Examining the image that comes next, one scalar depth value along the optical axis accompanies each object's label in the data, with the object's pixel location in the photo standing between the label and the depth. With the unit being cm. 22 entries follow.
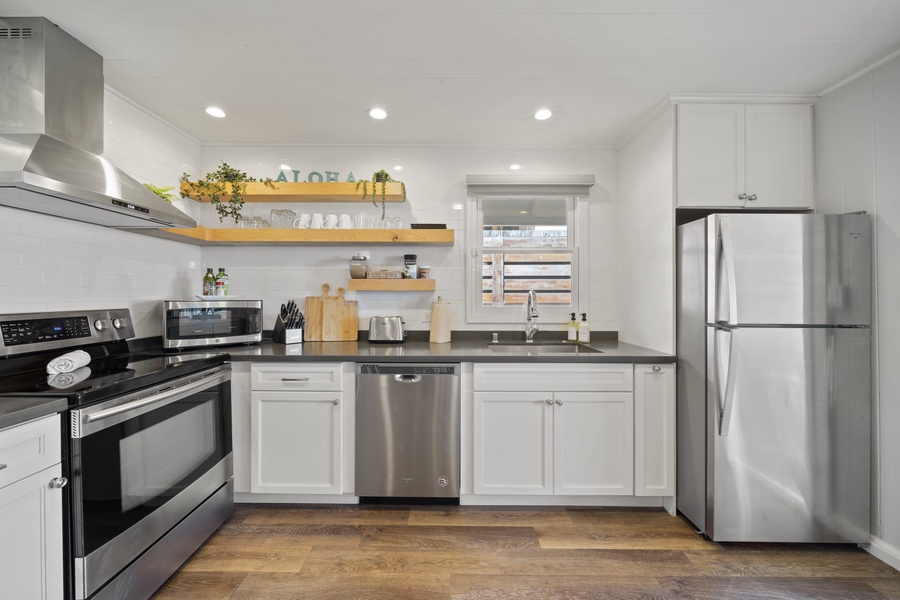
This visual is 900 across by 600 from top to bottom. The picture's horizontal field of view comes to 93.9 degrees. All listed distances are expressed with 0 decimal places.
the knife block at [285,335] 288
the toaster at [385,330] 295
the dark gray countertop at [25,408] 119
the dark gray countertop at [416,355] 237
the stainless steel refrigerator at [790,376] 205
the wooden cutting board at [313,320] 304
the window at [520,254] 317
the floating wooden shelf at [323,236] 289
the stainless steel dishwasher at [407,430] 240
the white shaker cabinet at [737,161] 238
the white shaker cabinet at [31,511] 120
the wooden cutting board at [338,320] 302
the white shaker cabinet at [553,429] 241
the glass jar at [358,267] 301
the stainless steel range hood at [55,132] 149
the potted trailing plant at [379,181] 291
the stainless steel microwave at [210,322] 243
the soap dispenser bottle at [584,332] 304
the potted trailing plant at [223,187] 286
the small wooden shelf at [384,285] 298
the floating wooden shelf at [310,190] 292
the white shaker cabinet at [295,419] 240
